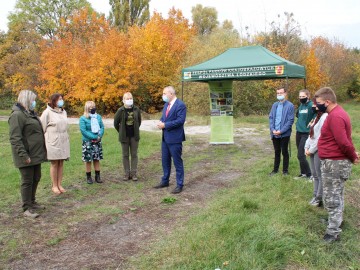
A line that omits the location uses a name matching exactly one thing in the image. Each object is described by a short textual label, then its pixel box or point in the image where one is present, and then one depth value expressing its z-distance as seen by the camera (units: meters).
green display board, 11.95
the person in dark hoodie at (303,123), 6.64
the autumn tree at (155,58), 26.34
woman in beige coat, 6.32
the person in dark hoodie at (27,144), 5.18
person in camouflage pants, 4.14
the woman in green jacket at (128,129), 7.35
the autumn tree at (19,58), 32.44
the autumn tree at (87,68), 23.73
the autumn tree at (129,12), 44.66
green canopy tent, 9.92
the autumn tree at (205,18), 50.97
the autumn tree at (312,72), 29.44
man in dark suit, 6.42
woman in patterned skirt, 7.09
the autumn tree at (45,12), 45.94
